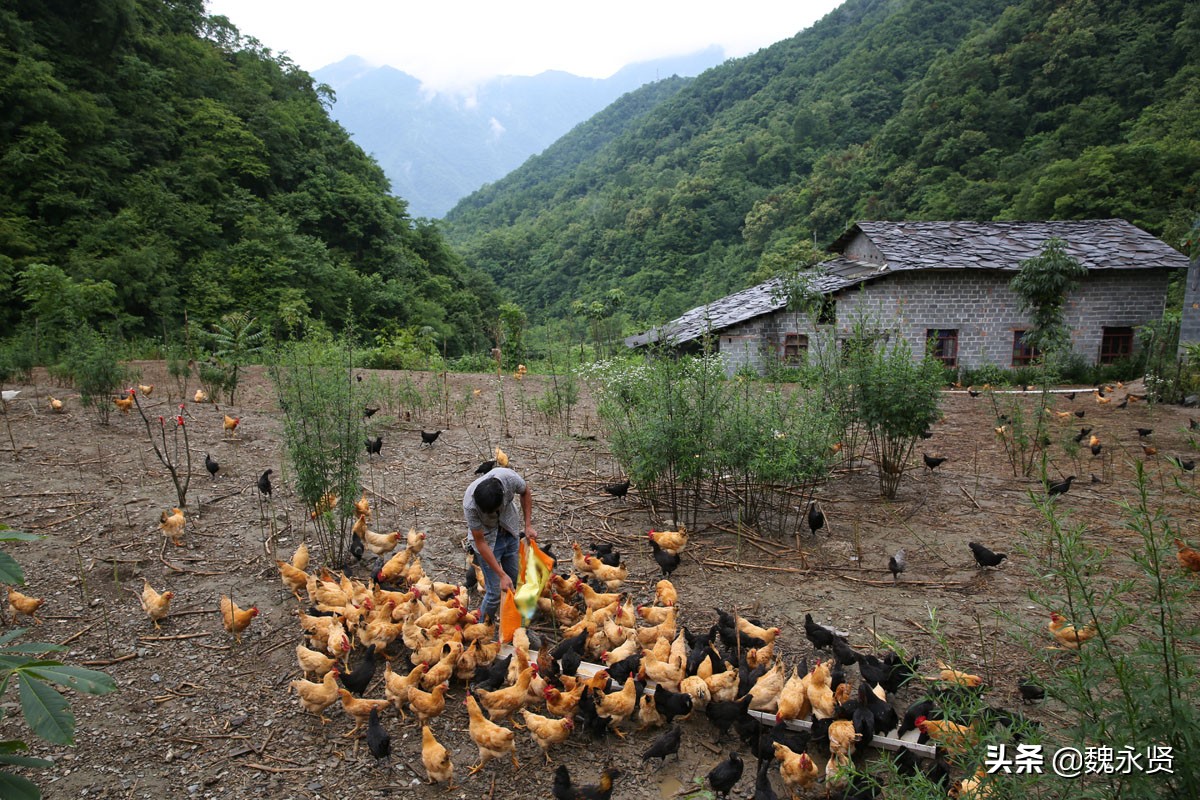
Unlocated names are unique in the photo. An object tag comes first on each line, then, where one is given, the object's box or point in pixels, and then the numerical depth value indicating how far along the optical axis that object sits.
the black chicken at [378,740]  3.51
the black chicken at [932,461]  8.07
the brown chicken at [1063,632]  3.95
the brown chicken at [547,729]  3.61
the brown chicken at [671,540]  5.71
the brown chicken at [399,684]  3.95
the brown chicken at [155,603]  4.69
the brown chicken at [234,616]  4.52
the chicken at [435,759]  3.39
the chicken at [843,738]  3.36
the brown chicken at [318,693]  3.85
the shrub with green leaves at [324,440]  5.42
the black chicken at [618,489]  7.09
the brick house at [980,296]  20.02
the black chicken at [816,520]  6.09
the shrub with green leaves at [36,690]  1.57
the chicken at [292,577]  5.08
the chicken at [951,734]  2.47
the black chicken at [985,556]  5.46
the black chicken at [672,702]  3.72
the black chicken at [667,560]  5.45
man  4.31
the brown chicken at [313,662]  4.09
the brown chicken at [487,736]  3.49
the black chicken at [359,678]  4.03
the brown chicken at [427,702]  3.81
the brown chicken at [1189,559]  4.72
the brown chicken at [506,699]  3.72
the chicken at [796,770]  3.21
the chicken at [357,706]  3.80
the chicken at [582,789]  3.20
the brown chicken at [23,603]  4.58
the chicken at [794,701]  3.64
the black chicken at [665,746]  3.46
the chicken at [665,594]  4.88
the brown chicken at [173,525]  5.76
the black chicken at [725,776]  3.24
